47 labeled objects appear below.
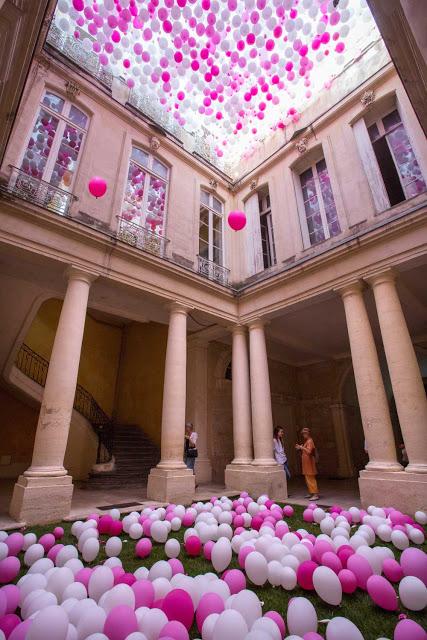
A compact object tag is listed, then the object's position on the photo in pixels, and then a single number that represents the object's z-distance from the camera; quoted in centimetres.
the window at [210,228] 1010
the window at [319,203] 843
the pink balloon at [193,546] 338
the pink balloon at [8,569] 264
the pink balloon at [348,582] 250
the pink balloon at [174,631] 166
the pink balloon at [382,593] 222
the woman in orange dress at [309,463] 717
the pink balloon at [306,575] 255
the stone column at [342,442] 1130
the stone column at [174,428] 642
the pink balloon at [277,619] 185
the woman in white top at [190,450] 778
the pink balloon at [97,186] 614
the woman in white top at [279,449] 803
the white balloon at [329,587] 230
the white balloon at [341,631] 162
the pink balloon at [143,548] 333
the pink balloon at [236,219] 674
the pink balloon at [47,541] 337
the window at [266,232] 992
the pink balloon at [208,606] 195
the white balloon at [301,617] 183
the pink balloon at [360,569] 255
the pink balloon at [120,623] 172
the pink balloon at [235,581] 237
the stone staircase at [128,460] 879
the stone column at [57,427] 486
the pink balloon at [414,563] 248
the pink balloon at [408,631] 165
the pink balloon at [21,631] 165
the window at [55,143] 695
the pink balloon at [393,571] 262
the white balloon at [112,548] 321
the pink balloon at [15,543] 326
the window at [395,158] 700
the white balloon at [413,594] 217
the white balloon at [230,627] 160
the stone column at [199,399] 947
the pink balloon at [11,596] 211
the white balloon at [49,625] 158
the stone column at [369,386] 581
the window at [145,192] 830
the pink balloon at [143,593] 209
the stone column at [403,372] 547
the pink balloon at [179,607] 193
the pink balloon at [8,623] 175
